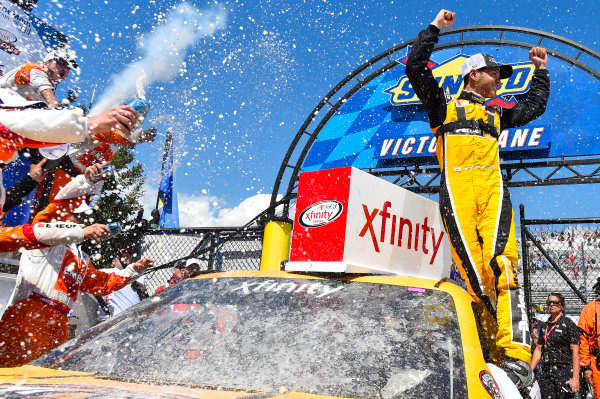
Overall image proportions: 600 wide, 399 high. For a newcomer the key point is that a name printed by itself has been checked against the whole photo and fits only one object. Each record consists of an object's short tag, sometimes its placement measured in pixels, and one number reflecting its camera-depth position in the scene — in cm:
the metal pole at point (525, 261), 407
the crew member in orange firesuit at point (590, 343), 548
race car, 142
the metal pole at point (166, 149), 1072
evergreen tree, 1214
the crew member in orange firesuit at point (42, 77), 385
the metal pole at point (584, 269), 697
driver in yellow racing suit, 224
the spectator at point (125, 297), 575
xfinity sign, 245
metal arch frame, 786
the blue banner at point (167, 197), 1159
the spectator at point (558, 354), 538
